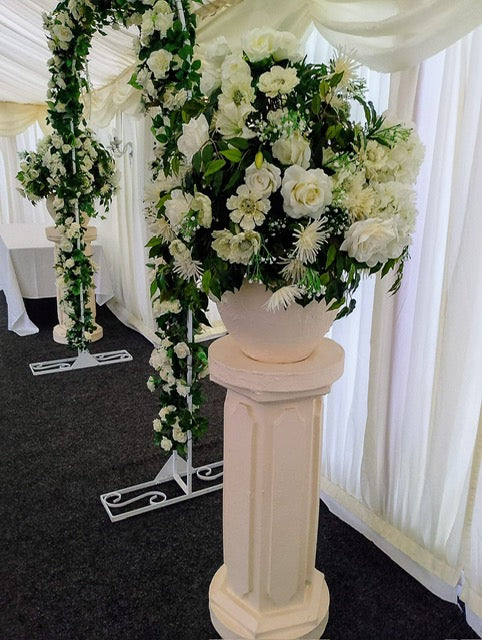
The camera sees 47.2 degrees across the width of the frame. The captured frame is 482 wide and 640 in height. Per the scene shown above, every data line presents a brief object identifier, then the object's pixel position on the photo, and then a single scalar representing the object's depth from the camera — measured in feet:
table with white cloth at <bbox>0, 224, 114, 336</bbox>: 16.48
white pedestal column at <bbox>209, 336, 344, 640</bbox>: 4.55
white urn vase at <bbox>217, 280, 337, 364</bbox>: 4.23
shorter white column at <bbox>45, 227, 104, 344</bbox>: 14.07
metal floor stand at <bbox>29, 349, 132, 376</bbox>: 13.56
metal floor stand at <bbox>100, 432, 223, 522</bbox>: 8.06
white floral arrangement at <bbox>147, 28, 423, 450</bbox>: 3.70
